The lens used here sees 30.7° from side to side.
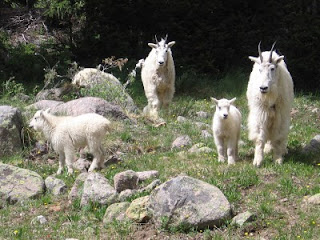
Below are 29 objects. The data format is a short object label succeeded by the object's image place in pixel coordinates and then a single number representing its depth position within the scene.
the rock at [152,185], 7.90
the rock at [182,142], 10.34
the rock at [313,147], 9.58
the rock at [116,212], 7.20
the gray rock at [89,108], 11.33
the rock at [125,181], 7.99
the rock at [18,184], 8.24
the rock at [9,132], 10.27
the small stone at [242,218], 6.79
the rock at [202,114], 13.17
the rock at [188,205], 6.78
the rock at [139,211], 7.06
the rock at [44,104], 11.96
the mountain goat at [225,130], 9.04
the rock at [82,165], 9.52
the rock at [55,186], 8.36
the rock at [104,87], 12.81
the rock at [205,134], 10.90
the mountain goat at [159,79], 13.33
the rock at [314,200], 7.15
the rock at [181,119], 12.20
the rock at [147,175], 8.39
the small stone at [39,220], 7.46
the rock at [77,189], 7.94
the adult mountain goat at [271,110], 8.84
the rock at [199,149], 9.76
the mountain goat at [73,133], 9.23
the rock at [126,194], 7.72
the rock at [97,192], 7.67
